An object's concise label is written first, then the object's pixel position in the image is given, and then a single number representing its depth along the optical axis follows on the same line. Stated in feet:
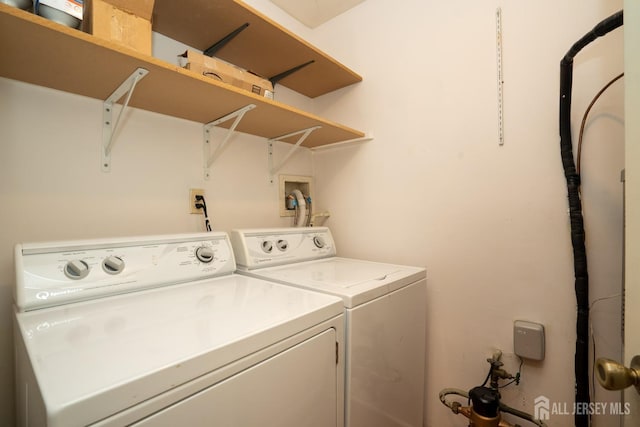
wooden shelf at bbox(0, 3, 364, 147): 2.33
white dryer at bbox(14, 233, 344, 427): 1.52
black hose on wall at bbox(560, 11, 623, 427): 3.42
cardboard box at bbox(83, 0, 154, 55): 2.71
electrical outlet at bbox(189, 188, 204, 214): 4.45
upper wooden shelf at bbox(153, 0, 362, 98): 3.78
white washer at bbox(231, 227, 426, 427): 2.96
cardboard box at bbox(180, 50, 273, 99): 3.49
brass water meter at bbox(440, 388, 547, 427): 3.77
